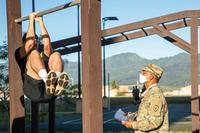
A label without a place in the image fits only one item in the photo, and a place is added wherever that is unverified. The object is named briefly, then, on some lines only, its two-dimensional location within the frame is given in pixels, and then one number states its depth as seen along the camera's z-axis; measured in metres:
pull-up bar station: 4.75
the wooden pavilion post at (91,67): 4.74
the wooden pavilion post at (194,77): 12.34
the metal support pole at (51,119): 11.24
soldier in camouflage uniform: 5.40
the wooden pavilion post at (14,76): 6.12
